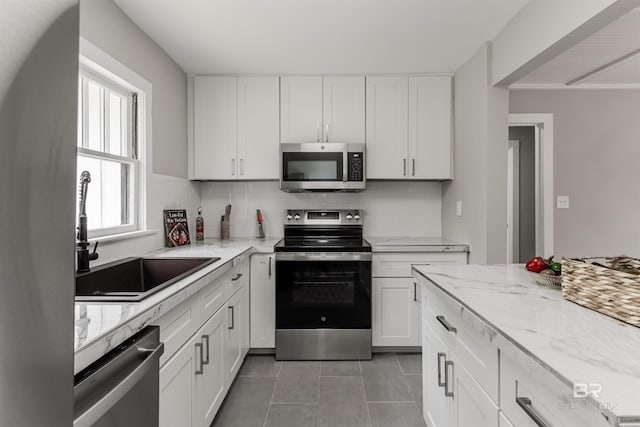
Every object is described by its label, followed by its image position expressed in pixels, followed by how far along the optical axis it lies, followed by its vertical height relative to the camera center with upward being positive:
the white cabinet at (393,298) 2.76 -0.68
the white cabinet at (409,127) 2.98 +0.77
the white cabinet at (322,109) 2.97 +0.92
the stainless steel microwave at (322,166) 2.88 +0.41
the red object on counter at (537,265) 1.38 -0.21
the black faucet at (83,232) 1.52 -0.08
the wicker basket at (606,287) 0.84 -0.20
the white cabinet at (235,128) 2.99 +0.76
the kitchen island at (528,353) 0.57 -0.28
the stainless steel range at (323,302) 2.64 -0.68
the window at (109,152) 1.83 +0.37
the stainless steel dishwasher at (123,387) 0.69 -0.39
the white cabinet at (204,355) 1.32 -0.68
